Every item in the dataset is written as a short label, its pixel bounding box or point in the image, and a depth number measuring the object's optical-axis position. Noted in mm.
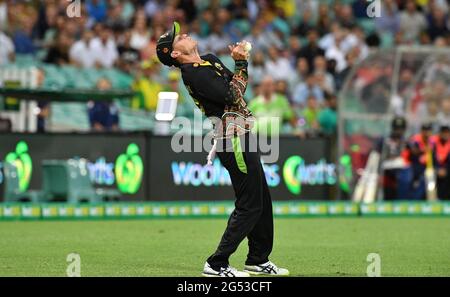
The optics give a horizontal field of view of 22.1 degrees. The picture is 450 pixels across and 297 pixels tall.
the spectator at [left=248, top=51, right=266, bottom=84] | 25234
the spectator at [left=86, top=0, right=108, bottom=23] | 25516
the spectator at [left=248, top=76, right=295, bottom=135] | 21656
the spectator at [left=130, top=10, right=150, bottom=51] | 24828
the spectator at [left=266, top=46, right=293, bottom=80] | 25906
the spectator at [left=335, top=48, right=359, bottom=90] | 25906
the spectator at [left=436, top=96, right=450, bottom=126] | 23453
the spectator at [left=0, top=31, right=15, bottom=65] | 23131
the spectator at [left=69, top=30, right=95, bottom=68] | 23938
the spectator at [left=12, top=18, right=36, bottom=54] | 23562
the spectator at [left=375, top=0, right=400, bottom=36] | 28953
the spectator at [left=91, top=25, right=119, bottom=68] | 24141
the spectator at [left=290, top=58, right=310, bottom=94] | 25797
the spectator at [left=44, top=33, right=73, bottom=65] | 23625
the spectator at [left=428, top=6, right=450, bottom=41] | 28641
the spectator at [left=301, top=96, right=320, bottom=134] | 23641
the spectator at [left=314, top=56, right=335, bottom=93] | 25375
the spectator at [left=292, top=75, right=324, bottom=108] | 25000
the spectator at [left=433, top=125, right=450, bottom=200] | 22312
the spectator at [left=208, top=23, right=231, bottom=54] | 25531
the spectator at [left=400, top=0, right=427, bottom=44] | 28797
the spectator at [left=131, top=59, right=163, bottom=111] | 23000
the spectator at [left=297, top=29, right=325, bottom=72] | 26688
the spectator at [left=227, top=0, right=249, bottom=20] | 27484
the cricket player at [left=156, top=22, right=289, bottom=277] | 10844
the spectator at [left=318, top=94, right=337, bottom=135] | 23391
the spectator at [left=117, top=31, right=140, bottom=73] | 24016
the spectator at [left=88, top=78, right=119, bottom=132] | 22062
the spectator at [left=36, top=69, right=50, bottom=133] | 21547
